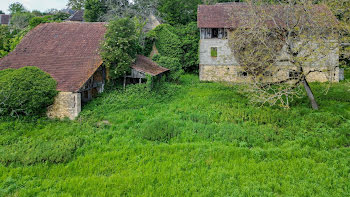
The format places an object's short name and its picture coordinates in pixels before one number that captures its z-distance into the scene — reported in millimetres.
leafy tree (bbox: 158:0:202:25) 32872
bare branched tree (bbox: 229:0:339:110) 13969
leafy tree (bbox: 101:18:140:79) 17359
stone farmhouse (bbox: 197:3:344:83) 25312
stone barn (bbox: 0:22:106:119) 14617
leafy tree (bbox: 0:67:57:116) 13102
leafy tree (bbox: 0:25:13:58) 21447
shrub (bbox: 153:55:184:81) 22891
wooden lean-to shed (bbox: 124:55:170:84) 18344
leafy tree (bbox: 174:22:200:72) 29170
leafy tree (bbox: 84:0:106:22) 30875
